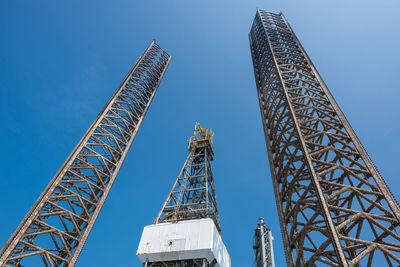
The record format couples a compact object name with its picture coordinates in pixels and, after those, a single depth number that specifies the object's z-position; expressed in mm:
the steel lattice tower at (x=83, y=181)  15809
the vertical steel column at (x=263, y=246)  27141
